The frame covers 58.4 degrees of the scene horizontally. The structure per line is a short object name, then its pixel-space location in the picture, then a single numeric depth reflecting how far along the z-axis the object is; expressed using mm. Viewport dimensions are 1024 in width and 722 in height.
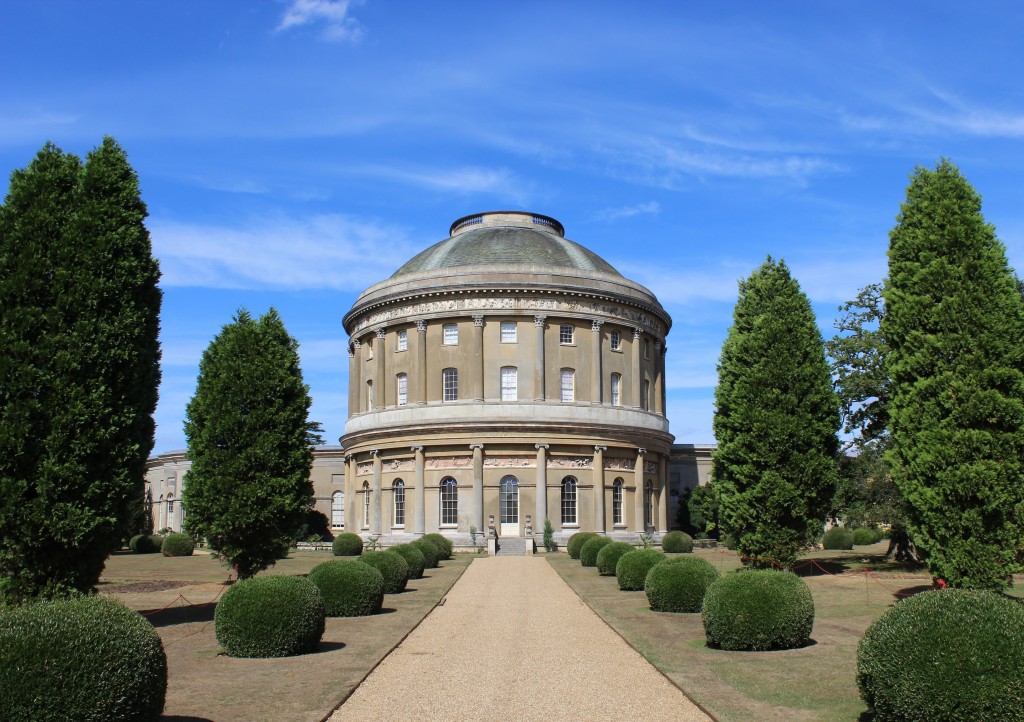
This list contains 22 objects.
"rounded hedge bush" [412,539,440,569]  34438
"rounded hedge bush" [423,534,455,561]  39281
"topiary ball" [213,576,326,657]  14031
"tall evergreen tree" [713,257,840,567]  26219
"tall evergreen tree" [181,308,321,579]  23297
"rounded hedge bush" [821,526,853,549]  48844
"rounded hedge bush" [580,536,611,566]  35125
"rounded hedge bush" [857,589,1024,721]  8031
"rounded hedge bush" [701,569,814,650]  14383
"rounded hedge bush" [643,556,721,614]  19781
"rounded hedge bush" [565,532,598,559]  40816
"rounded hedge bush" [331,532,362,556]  42594
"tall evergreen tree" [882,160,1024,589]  18125
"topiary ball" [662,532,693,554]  44438
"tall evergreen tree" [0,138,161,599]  15914
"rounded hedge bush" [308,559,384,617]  19625
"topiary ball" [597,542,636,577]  30594
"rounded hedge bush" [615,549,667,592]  24844
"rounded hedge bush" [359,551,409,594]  23453
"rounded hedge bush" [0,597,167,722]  7543
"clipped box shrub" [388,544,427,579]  28734
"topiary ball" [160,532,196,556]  46562
